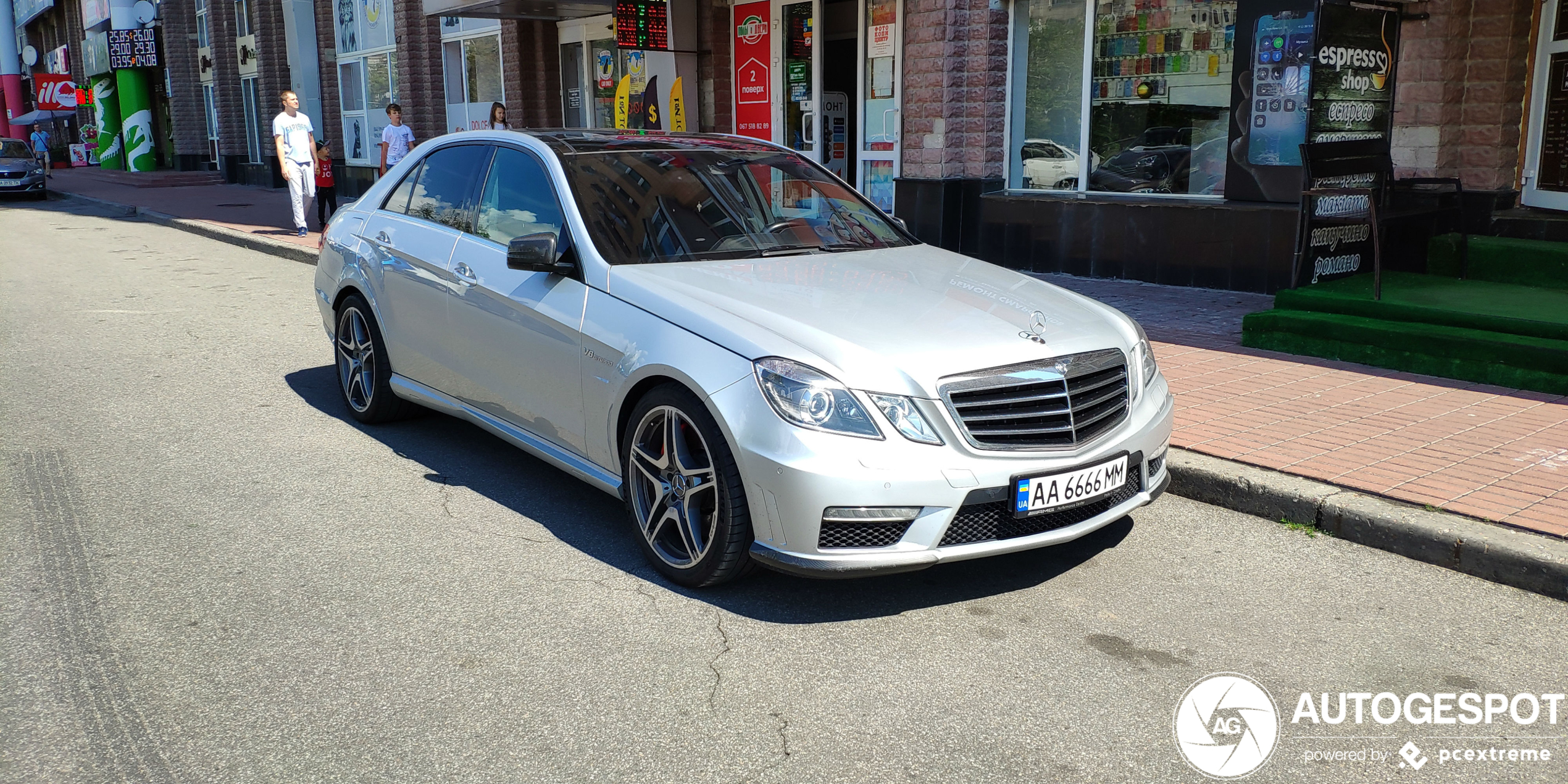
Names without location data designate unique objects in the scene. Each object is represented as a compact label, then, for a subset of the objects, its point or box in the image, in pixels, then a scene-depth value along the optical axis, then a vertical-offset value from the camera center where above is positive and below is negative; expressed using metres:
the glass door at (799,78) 14.75 +0.68
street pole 54.47 +3.15
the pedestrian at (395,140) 17.83 -0.01
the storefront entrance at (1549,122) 9.06 +0.01
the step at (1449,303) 7.25 -1.15
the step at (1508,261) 8.47 -0.98
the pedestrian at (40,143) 46.34 +0.02
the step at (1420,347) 6.80 -1.33
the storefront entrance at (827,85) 13.77 +0.60
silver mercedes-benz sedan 3.79 -0.79
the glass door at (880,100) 13.45 +0.37
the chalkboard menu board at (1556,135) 9.09 -0.08
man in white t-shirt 16.80 -0.15
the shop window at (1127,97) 10.88 +0.31
